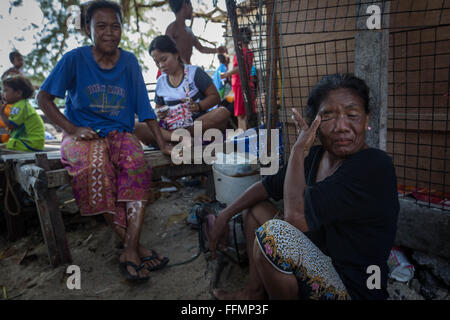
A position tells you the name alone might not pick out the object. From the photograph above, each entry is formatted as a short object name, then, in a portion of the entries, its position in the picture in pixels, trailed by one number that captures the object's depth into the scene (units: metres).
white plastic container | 2.88
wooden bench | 2.36
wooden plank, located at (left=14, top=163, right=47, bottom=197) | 2.32
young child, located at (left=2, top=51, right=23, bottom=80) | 6.73
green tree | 8.55
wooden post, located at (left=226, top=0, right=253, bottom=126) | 2.88
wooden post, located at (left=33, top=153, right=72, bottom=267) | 2.41
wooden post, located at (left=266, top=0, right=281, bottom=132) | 3.23
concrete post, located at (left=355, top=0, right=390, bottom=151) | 2.03
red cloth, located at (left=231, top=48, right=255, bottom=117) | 5.39
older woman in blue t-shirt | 2.35
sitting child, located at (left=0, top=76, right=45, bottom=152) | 4.21
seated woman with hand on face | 1.38
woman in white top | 3.42
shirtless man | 4.47
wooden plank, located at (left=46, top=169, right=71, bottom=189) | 2.44
